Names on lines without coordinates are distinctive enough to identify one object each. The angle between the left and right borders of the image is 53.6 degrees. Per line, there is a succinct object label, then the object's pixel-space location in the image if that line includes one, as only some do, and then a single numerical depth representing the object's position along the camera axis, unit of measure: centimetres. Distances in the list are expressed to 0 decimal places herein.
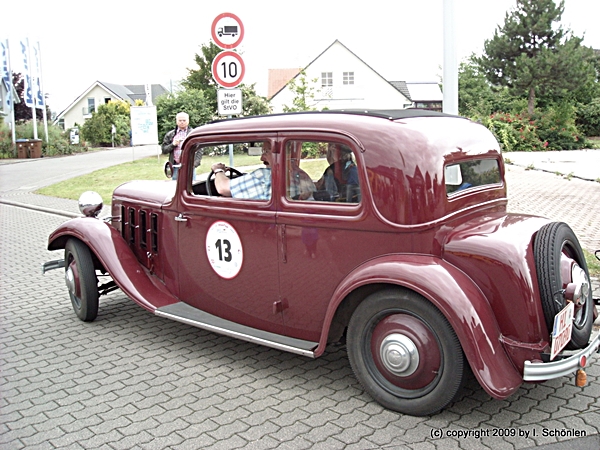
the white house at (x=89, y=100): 6769
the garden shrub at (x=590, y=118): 3369
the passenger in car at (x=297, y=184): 386
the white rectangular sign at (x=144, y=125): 2362
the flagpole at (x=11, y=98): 3108
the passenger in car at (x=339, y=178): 364
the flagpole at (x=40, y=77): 3281
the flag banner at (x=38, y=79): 3262
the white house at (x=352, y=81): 4431
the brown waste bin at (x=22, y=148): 3175
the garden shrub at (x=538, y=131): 2481
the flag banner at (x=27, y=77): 3129
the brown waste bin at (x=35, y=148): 3206
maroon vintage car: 316
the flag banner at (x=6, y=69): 3091
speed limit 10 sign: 786
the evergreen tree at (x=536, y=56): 3192
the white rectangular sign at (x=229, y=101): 794
